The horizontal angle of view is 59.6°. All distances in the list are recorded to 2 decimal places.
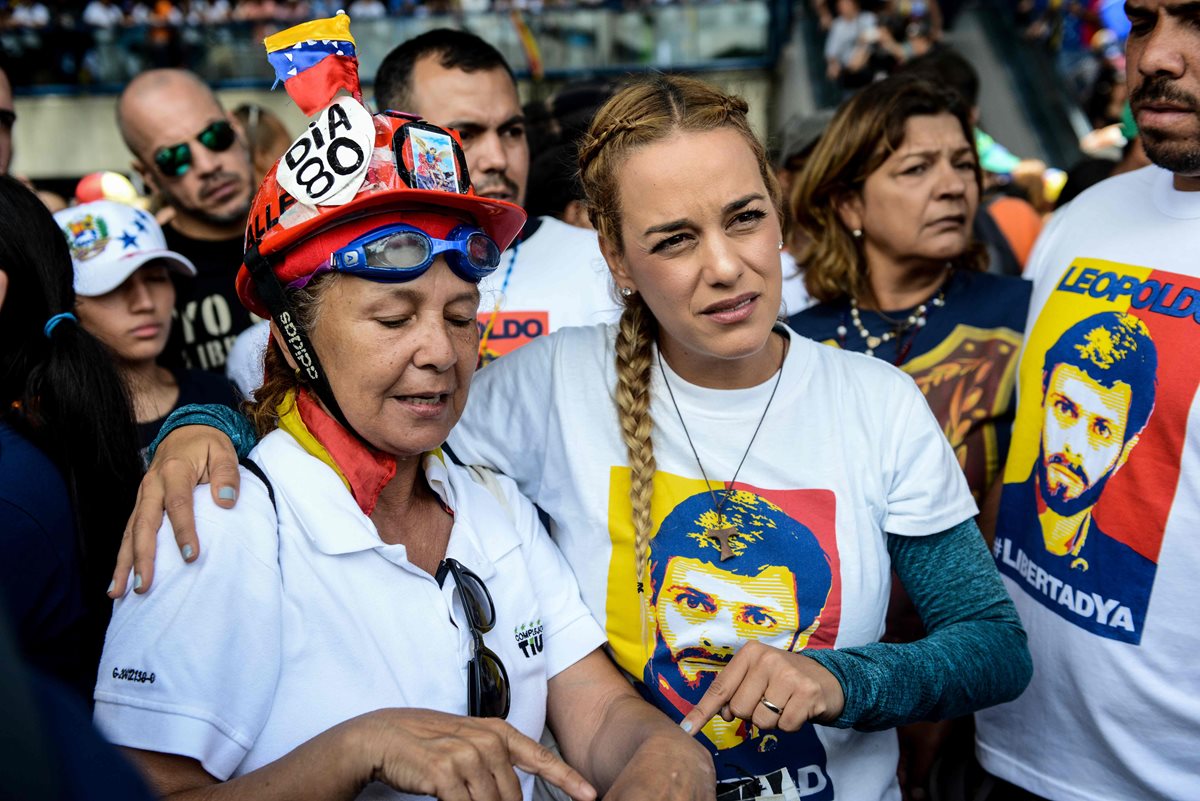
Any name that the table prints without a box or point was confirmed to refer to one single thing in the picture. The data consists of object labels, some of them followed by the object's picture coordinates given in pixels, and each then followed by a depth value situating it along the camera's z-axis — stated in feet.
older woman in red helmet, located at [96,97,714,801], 5.12
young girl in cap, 10.42
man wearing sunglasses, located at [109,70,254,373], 12.37
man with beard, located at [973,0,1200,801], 7.05
